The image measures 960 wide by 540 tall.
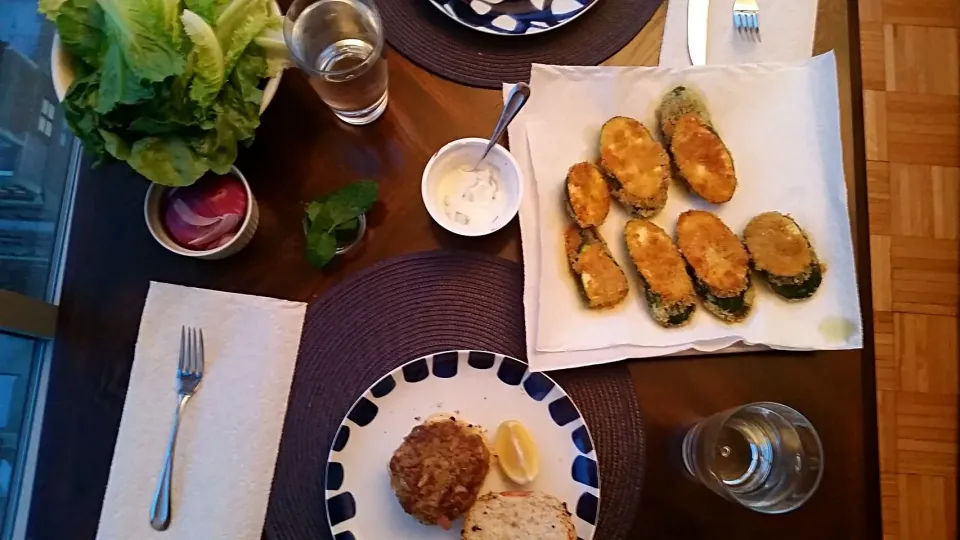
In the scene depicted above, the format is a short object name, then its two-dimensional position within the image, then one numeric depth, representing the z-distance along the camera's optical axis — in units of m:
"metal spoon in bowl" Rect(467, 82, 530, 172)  0.80
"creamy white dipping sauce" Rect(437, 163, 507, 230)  0.89
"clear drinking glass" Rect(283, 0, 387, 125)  0.82
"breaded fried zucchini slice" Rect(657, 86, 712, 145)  0.91
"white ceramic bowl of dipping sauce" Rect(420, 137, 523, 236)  0.87
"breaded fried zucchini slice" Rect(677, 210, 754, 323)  0.87
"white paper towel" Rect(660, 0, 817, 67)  0.94
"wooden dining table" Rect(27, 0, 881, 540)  0.85
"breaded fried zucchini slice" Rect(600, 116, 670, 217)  0.90
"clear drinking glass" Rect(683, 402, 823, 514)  0.80
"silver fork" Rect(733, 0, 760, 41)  0.94
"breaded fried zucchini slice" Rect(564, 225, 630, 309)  0.87
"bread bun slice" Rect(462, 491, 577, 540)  0.80
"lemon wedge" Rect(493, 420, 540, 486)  0.84
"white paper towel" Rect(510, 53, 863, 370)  0.87
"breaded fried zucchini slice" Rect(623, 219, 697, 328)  0.87
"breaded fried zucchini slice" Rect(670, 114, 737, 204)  0.90
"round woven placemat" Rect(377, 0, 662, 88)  0.94
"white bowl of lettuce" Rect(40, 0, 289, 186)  0.72
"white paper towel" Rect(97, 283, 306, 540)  0.82
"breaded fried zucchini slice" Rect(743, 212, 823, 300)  0.87
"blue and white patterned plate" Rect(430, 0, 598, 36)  0.94
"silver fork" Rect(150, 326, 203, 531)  0.82
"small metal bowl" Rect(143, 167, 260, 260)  0.83
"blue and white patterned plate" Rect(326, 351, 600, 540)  0.83
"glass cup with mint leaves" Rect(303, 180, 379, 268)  0.82
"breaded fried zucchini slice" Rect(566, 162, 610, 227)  0.89
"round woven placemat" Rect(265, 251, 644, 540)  0.84
